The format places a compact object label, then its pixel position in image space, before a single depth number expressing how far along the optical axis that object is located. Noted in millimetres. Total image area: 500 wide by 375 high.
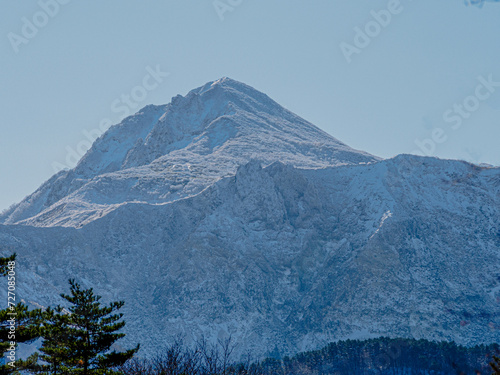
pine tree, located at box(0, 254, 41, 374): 35625
